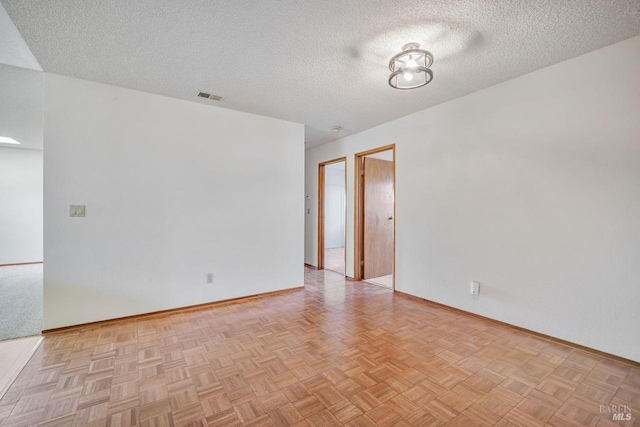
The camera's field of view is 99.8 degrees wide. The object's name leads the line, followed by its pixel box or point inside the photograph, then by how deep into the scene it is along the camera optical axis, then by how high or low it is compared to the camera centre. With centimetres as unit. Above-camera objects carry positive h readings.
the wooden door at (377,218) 451 -8
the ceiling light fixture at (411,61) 205 +123
